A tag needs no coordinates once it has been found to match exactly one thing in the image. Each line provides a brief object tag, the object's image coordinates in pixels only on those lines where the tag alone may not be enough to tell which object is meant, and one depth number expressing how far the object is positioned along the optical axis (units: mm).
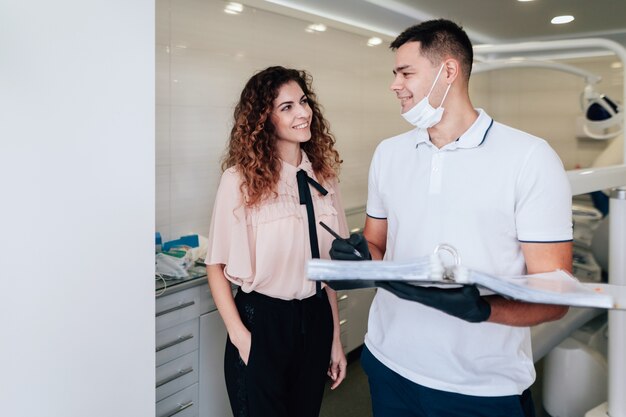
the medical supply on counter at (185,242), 2780
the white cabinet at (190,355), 2389
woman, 1923
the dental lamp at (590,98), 2342
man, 1335
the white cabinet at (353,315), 3584
